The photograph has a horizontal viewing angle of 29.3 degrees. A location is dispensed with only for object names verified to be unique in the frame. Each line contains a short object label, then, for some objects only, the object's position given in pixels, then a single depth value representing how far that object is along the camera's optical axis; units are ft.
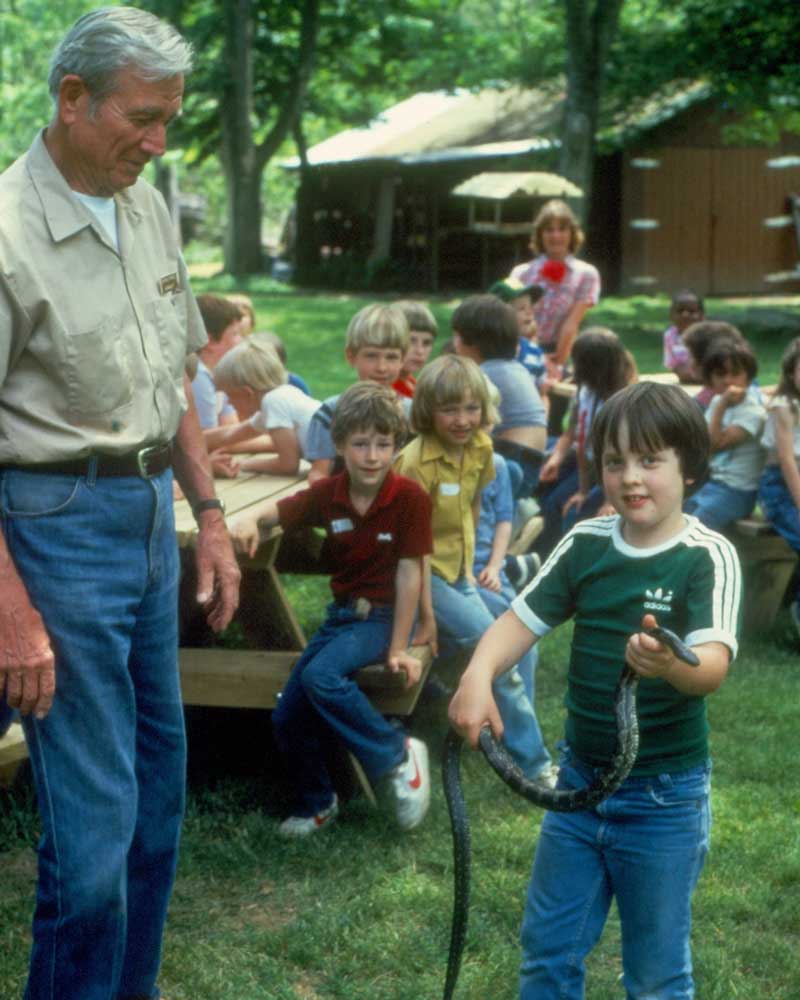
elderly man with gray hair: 8.91
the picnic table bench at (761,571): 22.27
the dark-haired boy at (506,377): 20.13
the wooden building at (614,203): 90.89
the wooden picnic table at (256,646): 15.07
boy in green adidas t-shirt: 9.21
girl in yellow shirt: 15.87
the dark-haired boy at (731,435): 21.85
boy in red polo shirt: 14.56
